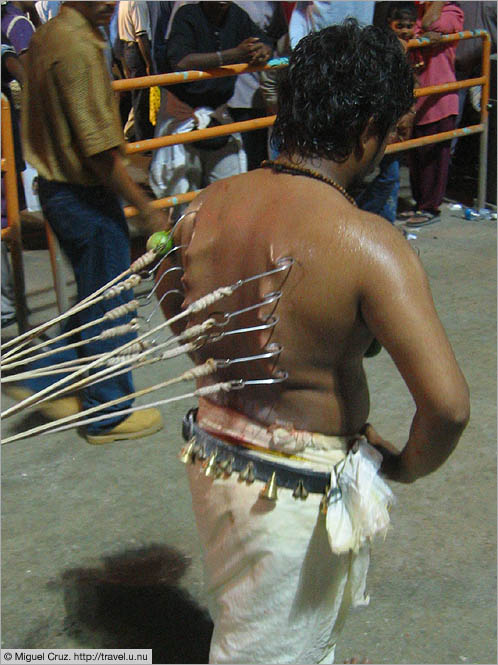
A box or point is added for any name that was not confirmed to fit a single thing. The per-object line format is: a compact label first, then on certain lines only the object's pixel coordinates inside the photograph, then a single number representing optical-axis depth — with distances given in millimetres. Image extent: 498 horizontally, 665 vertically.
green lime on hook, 1827
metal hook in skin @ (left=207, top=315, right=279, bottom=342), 1583
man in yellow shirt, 2967
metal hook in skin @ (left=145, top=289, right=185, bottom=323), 1920
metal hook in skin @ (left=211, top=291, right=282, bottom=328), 1565
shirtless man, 1495
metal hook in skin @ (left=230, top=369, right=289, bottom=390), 1616
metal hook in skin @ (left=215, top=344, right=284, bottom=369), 1596
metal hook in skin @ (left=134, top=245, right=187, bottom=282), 1786
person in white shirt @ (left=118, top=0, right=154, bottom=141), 6684
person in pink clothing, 6086
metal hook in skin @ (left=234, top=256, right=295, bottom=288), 1540
